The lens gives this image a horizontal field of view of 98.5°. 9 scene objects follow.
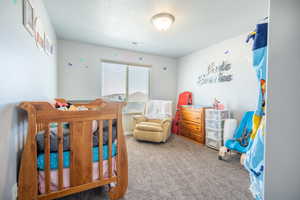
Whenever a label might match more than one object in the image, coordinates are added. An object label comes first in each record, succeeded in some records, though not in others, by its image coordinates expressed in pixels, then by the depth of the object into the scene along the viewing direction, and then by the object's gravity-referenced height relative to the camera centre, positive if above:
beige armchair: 2.87 -0.58
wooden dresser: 2.96 -0.59
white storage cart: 2.58 -0.55
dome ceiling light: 1.92 +1.20
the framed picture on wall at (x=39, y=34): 1.46 +0.77
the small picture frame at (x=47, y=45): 1.85 +0.81
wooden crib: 0.95 -0.45
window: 3.42 +0.45
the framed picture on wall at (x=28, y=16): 1.15 +0.78
